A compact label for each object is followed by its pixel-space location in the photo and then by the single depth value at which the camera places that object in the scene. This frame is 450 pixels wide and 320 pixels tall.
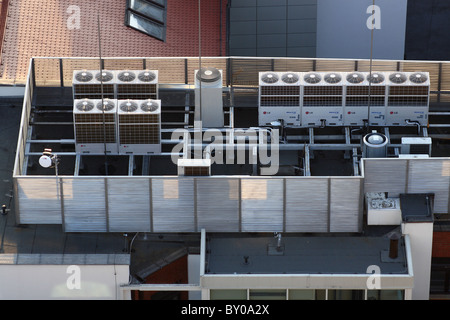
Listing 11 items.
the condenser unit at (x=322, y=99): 62.44
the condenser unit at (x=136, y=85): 63.25
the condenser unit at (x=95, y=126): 60.25
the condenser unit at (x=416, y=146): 59.84
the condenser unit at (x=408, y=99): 62.66
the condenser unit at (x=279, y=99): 62.56
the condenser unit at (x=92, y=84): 62.88
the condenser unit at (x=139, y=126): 60.34
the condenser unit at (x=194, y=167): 57.25
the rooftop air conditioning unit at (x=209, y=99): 62.66
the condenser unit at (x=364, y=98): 62.56
